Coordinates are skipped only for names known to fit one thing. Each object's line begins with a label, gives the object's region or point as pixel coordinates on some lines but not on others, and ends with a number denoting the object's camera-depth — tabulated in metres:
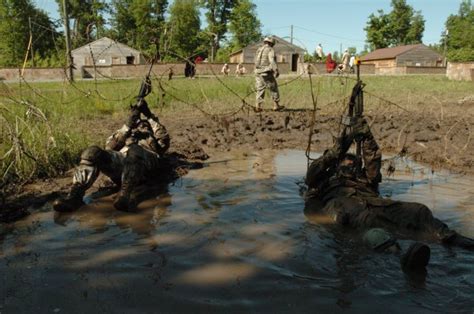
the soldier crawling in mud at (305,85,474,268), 4.06
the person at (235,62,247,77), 29.55
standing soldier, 11.84
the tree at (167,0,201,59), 45.38
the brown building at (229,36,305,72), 49.25
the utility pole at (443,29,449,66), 76.01
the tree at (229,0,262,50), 60.69
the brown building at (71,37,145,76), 44.69
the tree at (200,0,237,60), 62.12
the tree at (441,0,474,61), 54.25
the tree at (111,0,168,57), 53.59
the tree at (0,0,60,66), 46.34
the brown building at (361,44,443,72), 55.53
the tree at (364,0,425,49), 66.12
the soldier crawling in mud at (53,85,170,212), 4.85
